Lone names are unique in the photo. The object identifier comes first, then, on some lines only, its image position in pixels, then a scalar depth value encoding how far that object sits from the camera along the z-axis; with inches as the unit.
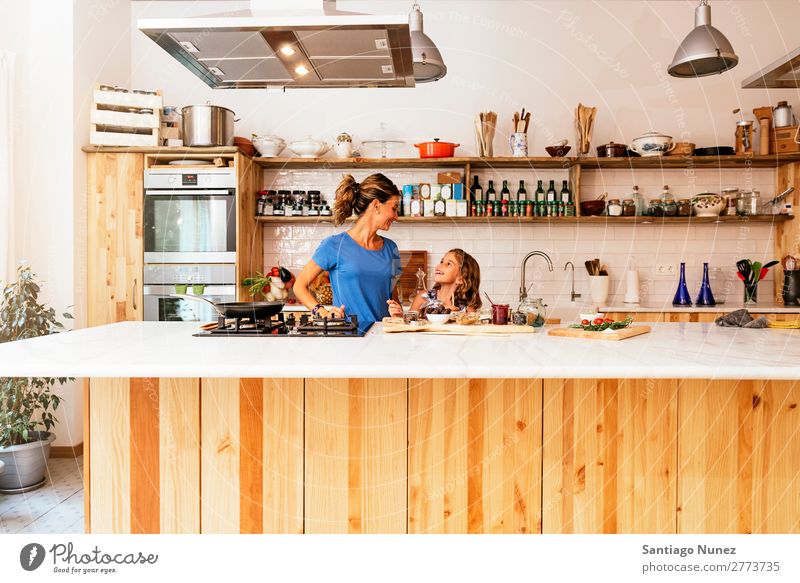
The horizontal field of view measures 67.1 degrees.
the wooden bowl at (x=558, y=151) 170.6
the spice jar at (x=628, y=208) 175.2
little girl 122.9
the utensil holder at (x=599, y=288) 175.0
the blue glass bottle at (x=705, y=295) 169.3
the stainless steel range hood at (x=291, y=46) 81.9
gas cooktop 88.4
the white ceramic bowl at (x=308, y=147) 173.8
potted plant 129.0
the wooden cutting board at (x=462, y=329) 89.1
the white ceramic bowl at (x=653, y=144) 168.7
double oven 162.2
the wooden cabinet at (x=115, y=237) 160.7
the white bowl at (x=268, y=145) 173.7
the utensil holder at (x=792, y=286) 167.8
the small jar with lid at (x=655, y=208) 174.9
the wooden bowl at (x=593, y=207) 171.6
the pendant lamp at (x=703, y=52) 115.0
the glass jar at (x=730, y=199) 174.9
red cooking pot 171.8
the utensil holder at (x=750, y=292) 169.0
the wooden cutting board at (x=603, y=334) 83.9
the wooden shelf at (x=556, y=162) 170.9
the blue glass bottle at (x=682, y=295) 172.4
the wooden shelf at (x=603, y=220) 172.6
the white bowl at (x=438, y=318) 94.8
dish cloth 95.2
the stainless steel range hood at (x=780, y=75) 106.4
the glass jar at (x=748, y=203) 173.2
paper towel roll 176.9
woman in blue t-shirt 115.8
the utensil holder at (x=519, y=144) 171.2
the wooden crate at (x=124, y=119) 158.6
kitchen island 75.6
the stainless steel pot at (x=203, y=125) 161.6
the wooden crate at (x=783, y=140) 167.5
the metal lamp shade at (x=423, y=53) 118.6
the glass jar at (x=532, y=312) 97.6
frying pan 89.7
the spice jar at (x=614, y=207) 173.2
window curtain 142.1
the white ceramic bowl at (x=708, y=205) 171.6
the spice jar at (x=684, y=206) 175.3
